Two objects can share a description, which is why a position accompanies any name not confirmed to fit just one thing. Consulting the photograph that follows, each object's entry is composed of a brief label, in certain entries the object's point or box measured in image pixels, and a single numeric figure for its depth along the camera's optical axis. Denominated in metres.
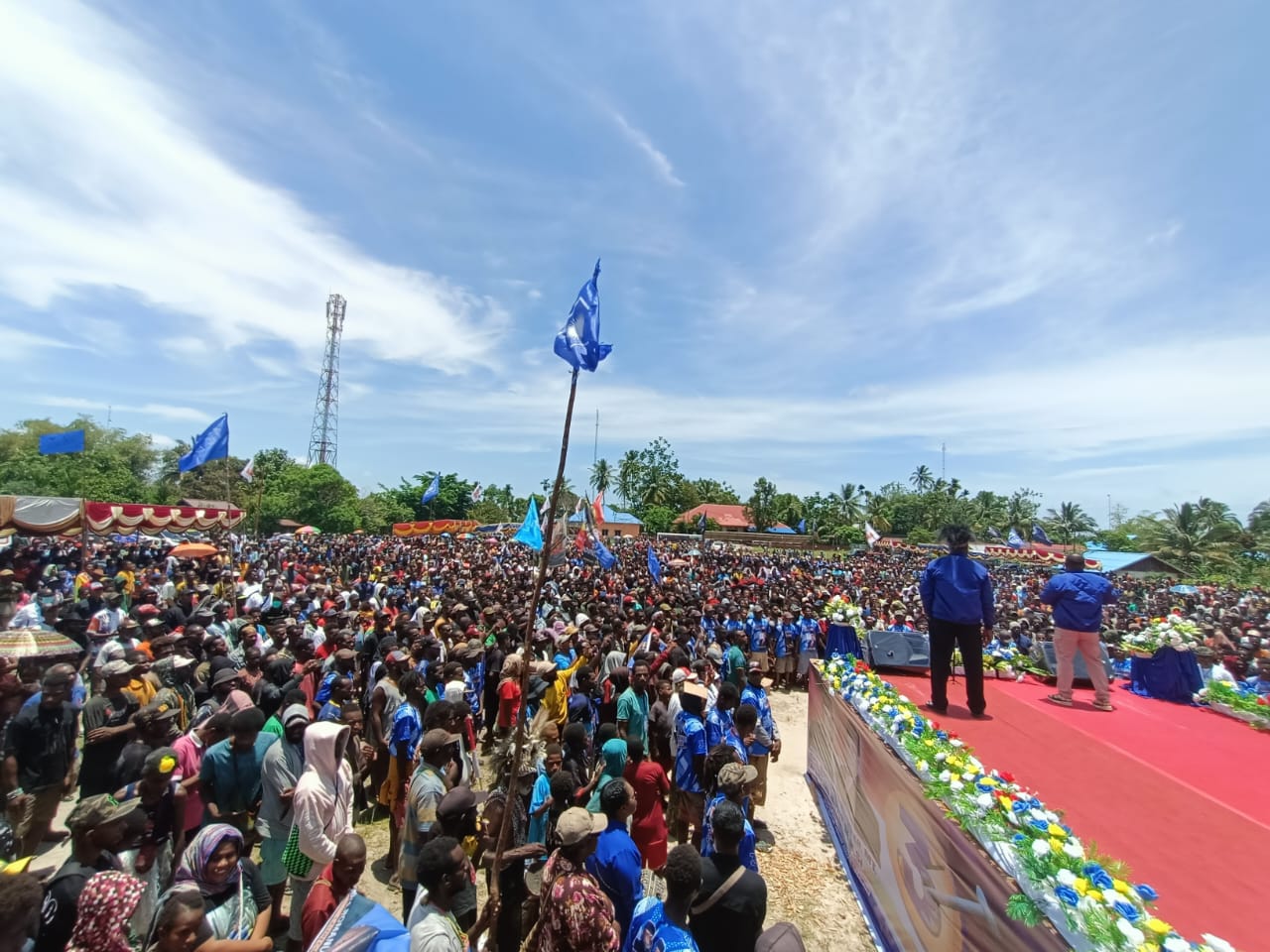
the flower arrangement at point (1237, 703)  6.40
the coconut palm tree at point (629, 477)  79.00
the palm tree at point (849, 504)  76.25
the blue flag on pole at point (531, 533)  13.84
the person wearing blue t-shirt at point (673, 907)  2.62
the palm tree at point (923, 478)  107.06
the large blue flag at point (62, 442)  14.47
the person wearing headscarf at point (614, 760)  4.64
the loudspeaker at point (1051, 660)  8.59
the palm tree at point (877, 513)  76.19
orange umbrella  19.17
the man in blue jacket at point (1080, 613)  5.68
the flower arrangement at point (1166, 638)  8.50
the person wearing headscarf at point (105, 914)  2.45
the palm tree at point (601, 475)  82.12
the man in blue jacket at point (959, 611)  5.34
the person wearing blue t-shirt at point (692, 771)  5.39
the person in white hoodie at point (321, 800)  3.58
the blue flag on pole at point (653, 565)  17.38
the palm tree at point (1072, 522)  75.81
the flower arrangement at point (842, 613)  11.09
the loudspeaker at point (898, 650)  8.75
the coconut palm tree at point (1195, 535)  39.78
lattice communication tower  72.38
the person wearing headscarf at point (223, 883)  2.81
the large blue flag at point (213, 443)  12.47
